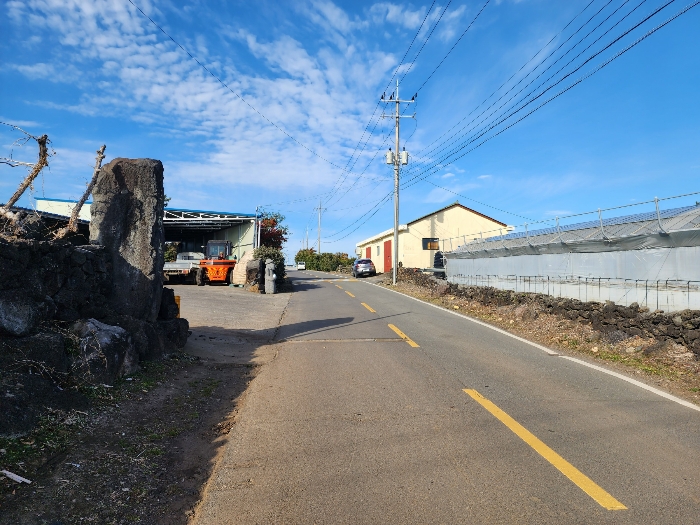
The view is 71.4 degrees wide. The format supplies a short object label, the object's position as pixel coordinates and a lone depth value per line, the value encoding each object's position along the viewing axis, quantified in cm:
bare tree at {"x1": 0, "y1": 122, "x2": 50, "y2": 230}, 637
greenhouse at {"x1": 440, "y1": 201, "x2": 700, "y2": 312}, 969
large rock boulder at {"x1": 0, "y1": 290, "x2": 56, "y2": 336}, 487
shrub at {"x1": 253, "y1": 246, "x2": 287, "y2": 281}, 2832
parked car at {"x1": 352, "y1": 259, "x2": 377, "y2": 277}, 4388
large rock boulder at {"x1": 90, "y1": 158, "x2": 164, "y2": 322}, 794
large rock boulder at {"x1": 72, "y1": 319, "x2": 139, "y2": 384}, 555
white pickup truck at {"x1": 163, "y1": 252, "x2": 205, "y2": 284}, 2653
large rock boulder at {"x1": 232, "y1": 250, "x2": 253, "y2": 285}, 2702
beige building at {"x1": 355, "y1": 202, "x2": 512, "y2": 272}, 4259
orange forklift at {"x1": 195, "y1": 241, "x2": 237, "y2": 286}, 2734
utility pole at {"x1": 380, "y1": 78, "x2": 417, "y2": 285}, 3209
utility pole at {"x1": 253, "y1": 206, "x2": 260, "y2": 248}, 3391
